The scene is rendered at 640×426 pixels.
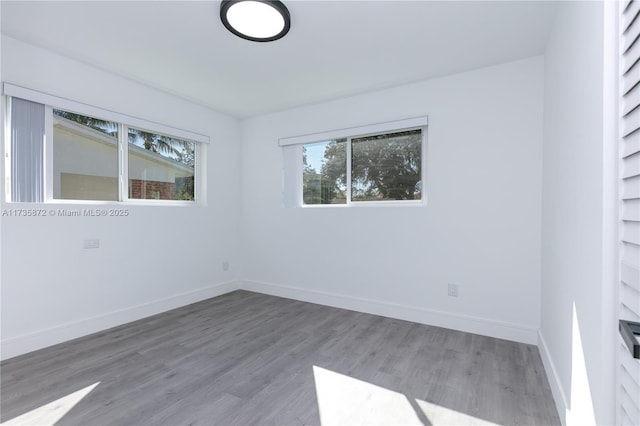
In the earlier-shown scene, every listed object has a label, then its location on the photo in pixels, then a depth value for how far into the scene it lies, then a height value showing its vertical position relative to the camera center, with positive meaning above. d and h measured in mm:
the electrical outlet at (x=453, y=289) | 3061 -853
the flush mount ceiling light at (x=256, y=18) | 1964 +1403
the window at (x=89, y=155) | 2523 +595
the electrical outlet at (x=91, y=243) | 2896 -346
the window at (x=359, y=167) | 3420 +583
